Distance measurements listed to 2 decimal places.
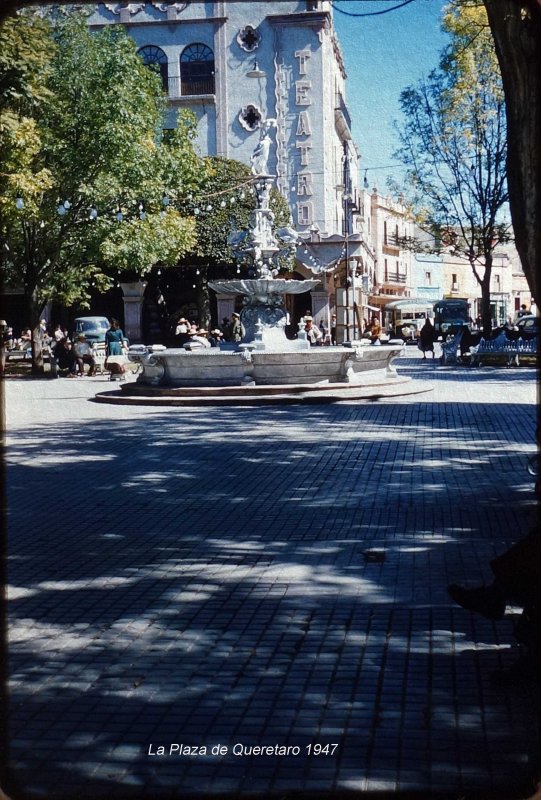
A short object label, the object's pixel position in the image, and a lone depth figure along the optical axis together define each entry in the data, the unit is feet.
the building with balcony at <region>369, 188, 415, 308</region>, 233.14
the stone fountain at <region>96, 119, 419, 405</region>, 60.29
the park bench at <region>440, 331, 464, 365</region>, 102.22
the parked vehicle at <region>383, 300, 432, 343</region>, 191.93
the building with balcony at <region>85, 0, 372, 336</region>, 144.97
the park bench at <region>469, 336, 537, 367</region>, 95.25
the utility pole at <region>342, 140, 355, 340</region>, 114.55
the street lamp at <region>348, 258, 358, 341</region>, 142.51
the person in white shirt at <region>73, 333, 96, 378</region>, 96.02
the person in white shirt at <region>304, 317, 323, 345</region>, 110.67
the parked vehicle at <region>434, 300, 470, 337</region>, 183.32
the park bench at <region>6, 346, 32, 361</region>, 137.80
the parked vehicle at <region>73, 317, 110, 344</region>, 133.08
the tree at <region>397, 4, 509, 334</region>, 102.06
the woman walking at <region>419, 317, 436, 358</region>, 116.06
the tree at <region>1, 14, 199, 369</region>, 90.53
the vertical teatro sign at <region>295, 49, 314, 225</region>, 146.82
